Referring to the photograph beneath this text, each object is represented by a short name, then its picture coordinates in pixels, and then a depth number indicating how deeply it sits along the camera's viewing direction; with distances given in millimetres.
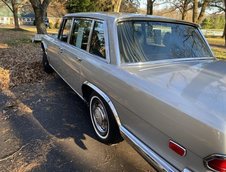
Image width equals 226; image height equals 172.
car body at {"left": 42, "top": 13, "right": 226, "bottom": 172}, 1267
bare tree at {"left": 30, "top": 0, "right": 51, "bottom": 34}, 9249
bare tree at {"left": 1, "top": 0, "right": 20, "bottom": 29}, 20121
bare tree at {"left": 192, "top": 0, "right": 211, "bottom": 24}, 9443
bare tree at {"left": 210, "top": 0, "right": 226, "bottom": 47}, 22214
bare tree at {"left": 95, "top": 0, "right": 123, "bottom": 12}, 10485
